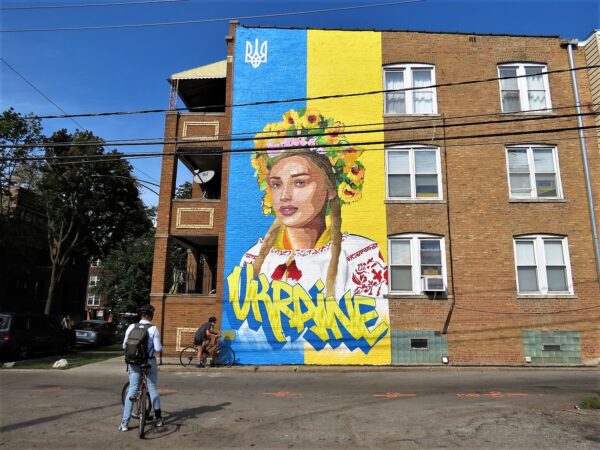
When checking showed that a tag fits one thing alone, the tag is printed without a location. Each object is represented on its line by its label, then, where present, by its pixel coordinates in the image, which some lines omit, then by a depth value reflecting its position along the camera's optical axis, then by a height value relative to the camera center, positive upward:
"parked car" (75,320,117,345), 23.41 -0.85
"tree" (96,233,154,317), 35.38 +2.92
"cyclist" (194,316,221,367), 14.15 -0.64
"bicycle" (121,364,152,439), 6.43 -1.20
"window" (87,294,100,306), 61.25 +1.84
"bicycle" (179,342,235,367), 14.54 -1.17
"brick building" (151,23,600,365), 14.92 +3.59
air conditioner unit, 14.84 +1.09
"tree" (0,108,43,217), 25.26 +9.09
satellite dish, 16.85 +4.91
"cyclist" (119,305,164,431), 6.71 -0.80
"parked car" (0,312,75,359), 15.63 -0.72
